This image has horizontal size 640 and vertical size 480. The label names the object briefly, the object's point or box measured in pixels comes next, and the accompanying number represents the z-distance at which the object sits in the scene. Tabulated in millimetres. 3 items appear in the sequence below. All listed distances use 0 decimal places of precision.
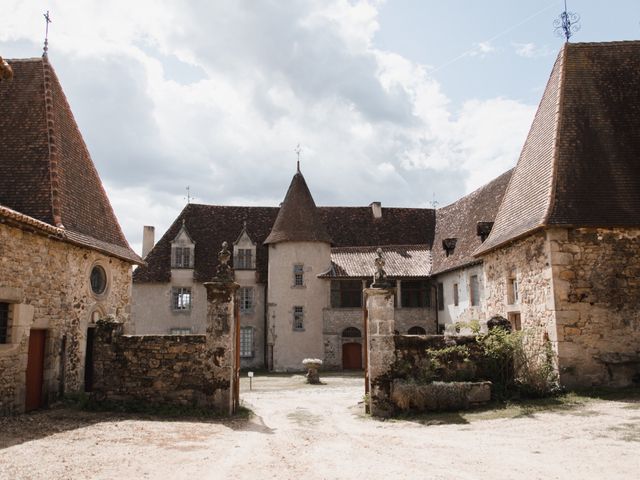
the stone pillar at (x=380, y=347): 10609
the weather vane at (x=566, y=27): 15086
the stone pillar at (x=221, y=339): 10359
